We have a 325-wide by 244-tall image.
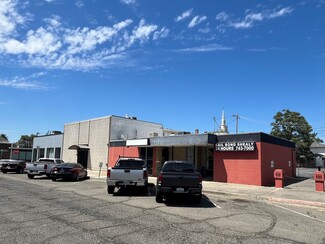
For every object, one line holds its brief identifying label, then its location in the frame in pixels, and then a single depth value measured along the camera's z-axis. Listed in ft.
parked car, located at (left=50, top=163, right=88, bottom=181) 77.51
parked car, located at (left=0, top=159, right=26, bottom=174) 106.22
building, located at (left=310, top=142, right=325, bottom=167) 279.43
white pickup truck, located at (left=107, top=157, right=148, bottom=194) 50.75
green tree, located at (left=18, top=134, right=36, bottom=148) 375.14
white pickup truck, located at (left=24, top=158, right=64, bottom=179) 84.89
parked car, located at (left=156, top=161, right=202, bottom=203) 41.91
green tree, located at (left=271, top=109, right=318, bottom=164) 207.72
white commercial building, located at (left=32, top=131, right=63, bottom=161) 157.79
